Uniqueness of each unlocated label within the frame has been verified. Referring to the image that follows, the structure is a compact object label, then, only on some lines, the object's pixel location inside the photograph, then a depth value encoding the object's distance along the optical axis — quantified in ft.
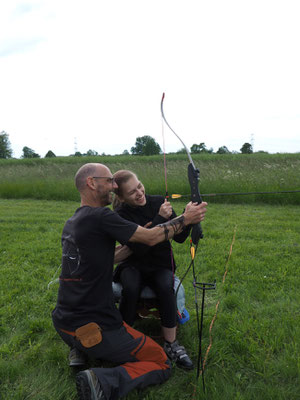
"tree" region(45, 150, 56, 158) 174.04
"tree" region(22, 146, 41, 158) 283.34
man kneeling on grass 7.04
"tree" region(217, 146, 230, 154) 110.63
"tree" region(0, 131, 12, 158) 252.83
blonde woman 8.45
